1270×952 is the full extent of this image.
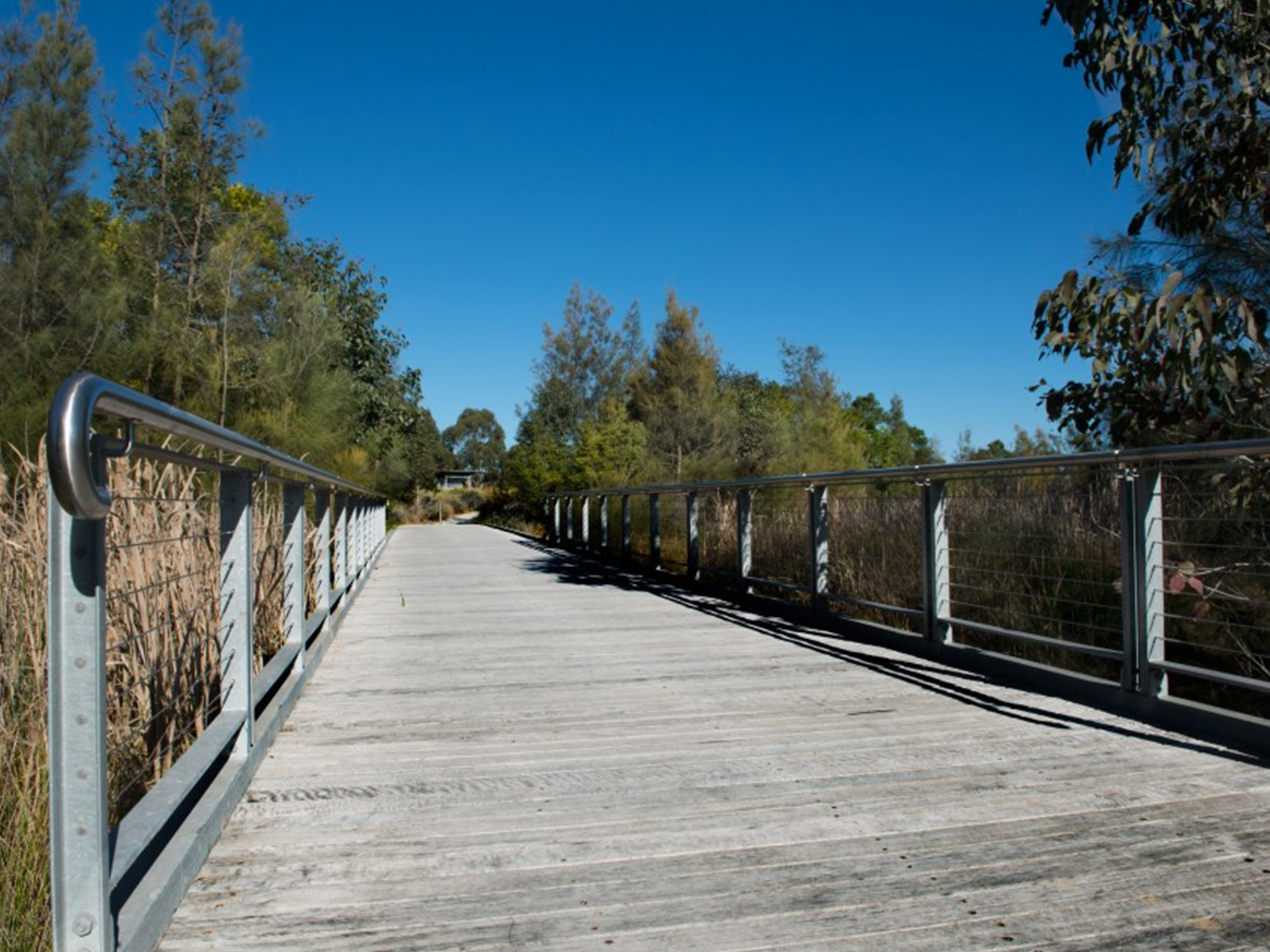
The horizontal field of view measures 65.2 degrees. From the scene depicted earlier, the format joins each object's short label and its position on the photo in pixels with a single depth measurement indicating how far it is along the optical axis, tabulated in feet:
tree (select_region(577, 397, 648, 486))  68.69
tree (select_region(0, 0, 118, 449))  35.06
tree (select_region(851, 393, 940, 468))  135.23
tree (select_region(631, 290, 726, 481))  110.83
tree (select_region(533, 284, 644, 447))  138.82
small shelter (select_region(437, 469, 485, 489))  233.88
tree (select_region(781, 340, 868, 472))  73.67
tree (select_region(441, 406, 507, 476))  291.99
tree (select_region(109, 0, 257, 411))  44.86
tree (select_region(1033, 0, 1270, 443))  13.88
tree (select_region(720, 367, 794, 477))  84.89
